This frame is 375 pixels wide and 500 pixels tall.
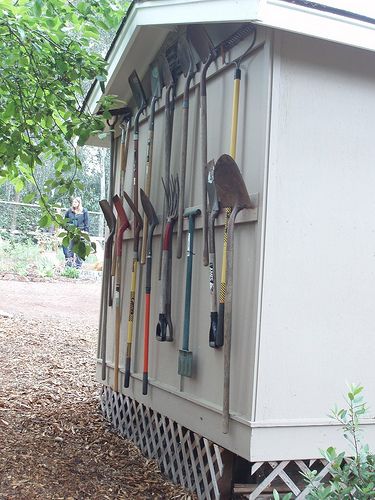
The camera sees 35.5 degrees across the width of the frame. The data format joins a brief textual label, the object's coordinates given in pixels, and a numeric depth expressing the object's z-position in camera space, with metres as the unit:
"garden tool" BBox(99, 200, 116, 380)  4.86
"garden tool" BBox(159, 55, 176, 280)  4.02
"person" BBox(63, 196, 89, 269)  11.63
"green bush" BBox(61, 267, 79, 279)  12.04
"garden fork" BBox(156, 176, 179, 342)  3.76
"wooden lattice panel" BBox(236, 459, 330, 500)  2.92
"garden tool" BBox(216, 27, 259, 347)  3.07
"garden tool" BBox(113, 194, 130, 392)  4.55
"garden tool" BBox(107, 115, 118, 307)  5.36
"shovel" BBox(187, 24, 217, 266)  3.38
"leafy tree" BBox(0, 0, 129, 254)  4.06
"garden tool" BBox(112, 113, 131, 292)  4.97
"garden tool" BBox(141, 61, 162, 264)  4.26
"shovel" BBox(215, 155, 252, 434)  2.94
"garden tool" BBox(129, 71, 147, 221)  4.53
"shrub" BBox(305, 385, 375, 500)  2.15
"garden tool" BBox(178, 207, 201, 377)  3.47
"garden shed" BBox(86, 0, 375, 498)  2.90
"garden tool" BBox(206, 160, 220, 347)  3.14
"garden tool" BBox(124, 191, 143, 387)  4.28
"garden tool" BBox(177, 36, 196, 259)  3.73
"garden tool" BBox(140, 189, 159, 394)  4.01
